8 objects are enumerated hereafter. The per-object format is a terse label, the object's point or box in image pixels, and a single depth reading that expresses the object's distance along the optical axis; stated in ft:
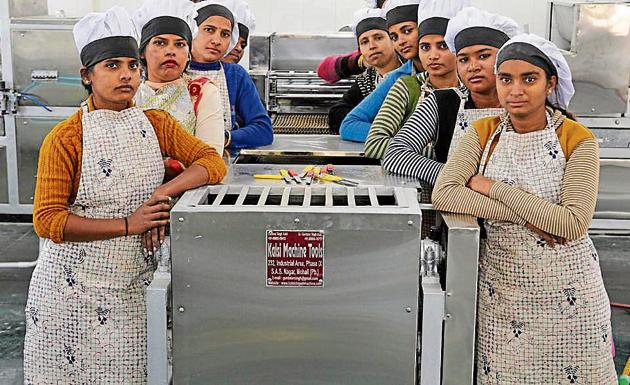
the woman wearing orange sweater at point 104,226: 5.80
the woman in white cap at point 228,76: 8.59
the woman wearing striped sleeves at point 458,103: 6.75
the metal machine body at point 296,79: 13.24
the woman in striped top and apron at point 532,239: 5.81
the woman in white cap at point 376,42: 9.95
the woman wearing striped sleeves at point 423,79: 7.61
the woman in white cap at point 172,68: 7.02
